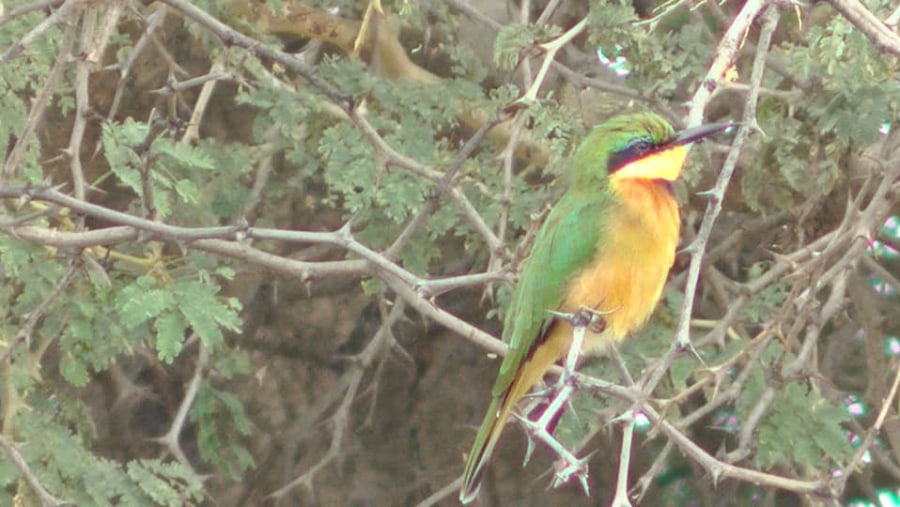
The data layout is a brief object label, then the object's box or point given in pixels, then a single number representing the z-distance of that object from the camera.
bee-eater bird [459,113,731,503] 5.57
